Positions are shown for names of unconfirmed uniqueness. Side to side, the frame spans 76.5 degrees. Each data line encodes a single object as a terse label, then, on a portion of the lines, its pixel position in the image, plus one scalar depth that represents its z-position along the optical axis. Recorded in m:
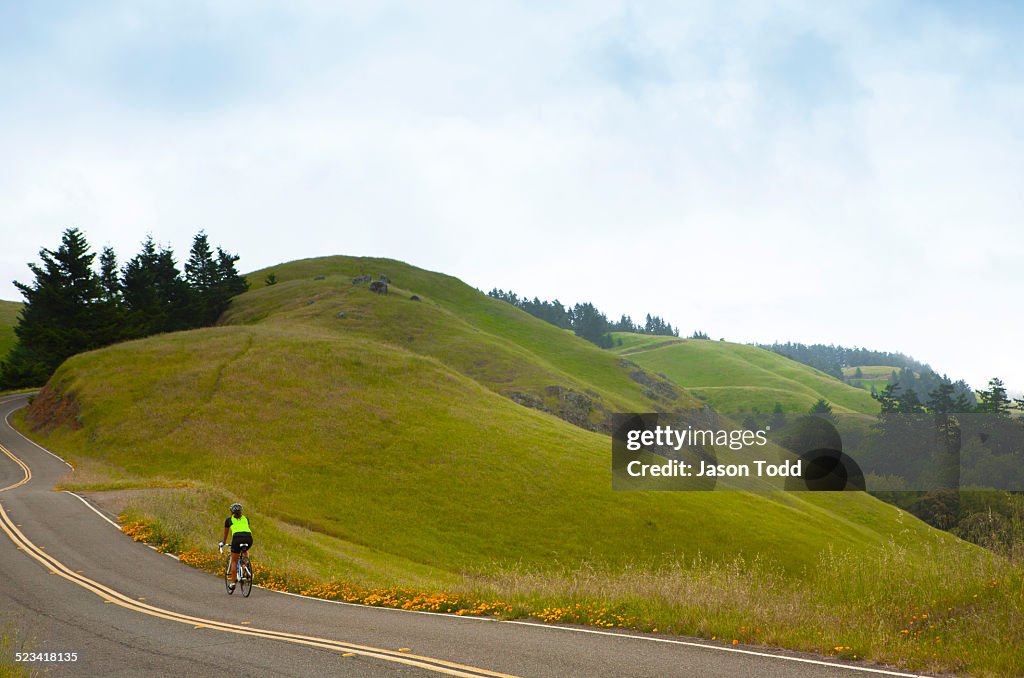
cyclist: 20.59
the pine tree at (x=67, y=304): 84.31
